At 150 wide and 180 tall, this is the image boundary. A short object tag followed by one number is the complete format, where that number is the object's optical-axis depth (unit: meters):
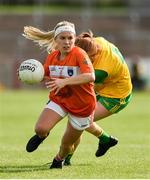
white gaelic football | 19.70
